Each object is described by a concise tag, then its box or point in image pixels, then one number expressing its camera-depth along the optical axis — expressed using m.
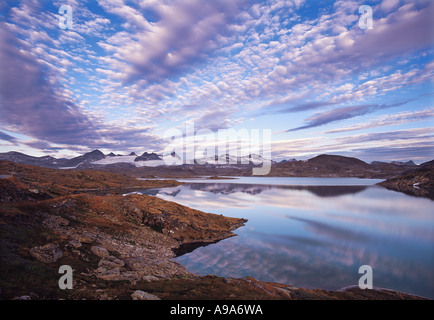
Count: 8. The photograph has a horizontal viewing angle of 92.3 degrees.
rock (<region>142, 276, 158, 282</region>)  16.47
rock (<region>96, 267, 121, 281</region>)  15.80
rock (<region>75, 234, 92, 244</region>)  21.78
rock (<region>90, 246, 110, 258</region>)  20.26
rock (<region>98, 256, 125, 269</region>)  18.20
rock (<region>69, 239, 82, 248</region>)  19.77
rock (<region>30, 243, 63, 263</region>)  15.45
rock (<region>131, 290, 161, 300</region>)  12.09
